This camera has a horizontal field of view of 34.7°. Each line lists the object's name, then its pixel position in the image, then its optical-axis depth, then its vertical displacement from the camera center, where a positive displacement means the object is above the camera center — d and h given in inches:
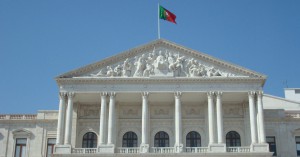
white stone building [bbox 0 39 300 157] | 1710.1 +181.2
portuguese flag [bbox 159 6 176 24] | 1920.5 +583.1
